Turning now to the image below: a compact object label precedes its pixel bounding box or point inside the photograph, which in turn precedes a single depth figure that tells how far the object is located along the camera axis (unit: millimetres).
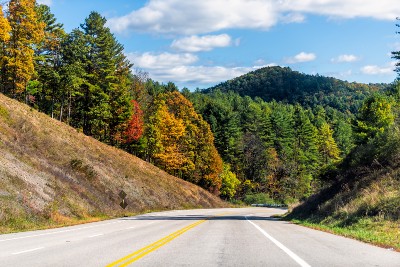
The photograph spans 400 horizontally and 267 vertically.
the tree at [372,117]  58469
